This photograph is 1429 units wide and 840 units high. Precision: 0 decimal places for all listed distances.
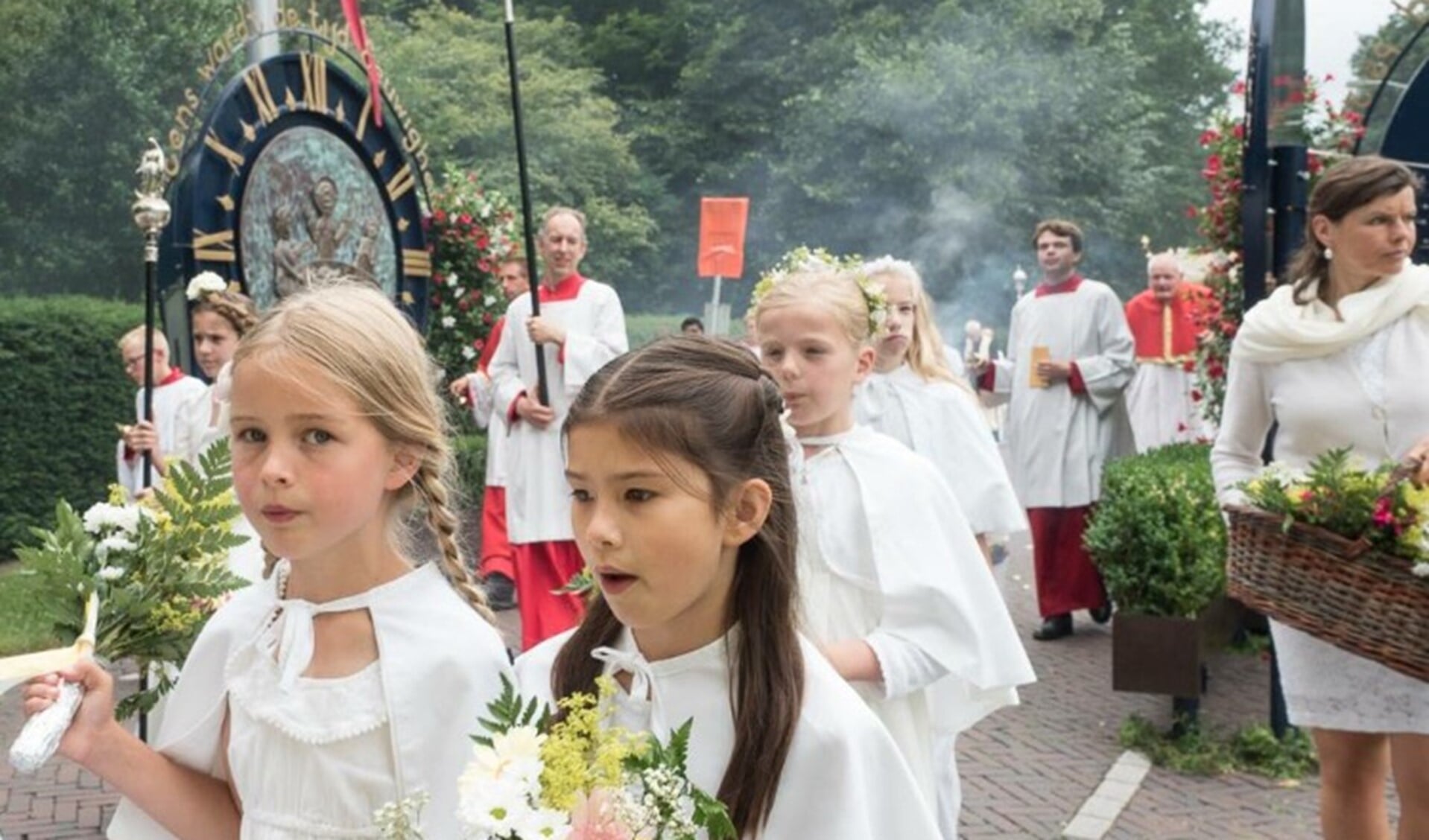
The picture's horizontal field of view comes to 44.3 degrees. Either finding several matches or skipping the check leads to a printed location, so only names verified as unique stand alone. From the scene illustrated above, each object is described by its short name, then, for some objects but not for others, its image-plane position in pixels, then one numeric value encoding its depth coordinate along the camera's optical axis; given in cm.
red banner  894
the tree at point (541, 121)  2994
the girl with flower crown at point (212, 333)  637
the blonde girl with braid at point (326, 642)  259
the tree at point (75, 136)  1909
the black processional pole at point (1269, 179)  682
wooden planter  714
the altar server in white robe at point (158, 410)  640
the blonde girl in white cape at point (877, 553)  364
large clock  788
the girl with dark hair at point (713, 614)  232
